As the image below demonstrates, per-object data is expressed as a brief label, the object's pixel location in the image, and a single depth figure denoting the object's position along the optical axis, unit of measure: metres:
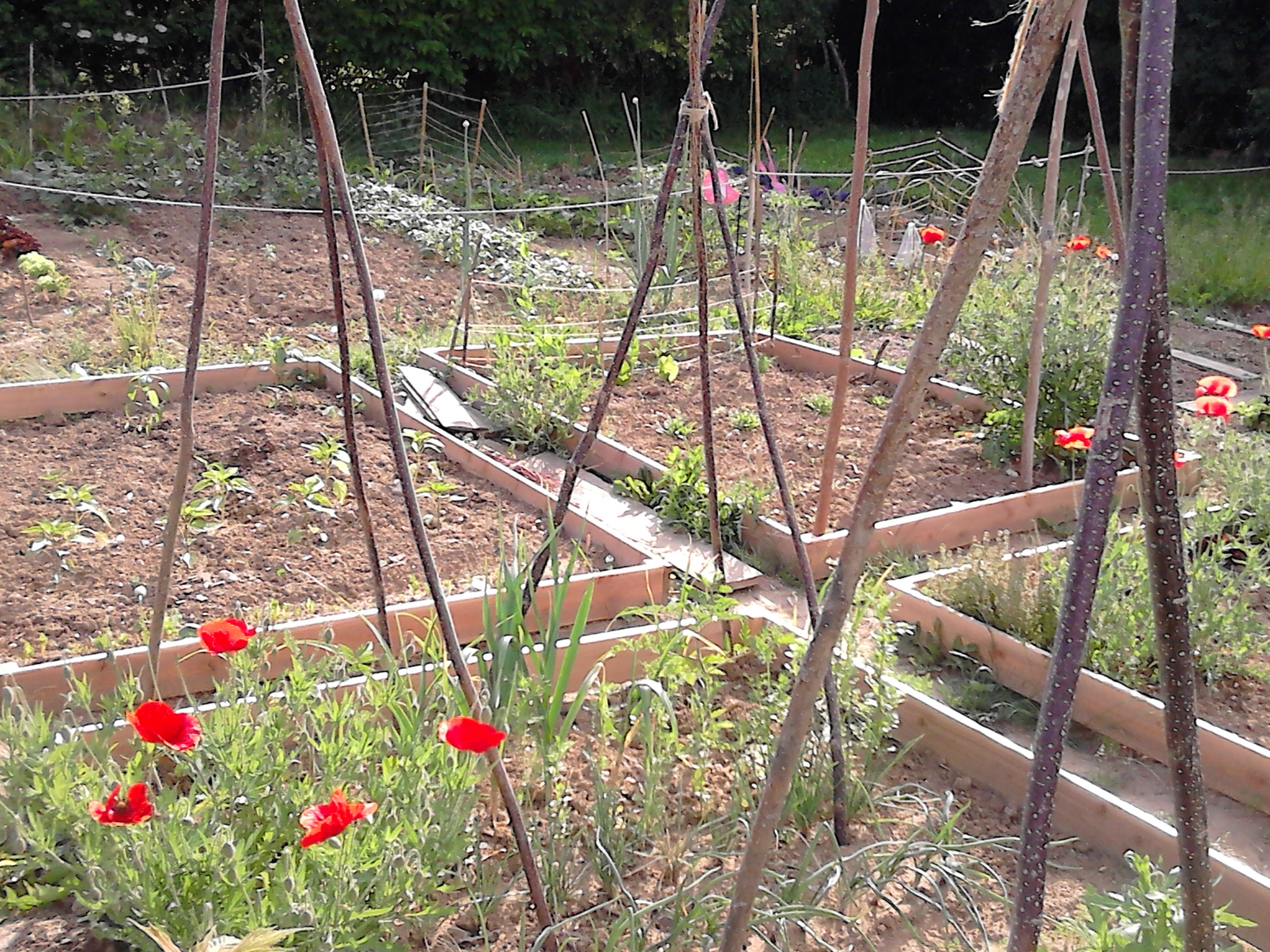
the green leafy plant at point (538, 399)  3.90
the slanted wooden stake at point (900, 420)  0.99
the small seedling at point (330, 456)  3.34
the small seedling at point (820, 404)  4.25
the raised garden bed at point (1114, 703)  2.21
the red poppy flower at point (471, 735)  1.34
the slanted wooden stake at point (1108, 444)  0.96
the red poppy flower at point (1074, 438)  2.82
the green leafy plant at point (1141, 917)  1.33
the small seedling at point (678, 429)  3.94
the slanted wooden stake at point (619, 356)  2.09
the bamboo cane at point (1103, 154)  2.92
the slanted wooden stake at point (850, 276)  2.91
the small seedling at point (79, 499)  2.97
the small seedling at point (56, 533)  2.82
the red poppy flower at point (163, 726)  1.38
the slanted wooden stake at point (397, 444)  1.56
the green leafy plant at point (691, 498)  3.26
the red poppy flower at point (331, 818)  1.28
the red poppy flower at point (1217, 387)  2.95
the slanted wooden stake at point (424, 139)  8.60
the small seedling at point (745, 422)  4.00
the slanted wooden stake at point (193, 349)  1.78
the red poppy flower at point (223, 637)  1.54
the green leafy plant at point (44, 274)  4.98
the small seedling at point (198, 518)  3.01
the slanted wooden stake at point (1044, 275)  3.07
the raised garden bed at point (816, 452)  3.29
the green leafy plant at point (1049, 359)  3.83
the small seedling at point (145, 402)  3.63
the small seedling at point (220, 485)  3.14
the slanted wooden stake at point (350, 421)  1.97
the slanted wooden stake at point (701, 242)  2.04
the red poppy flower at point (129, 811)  1.36
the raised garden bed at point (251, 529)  2.60
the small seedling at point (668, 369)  4.45
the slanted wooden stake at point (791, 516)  1.92
